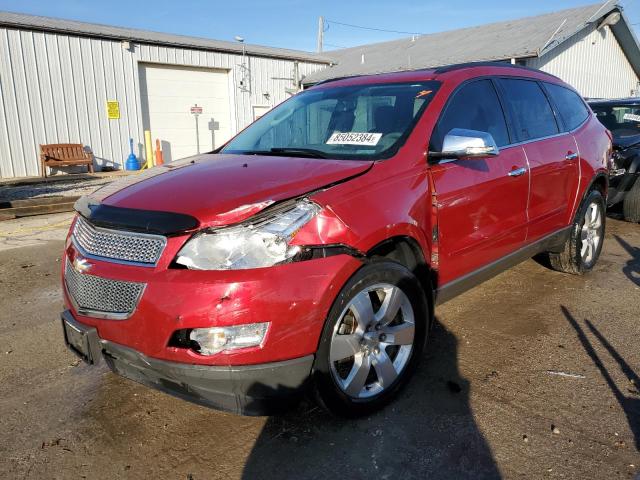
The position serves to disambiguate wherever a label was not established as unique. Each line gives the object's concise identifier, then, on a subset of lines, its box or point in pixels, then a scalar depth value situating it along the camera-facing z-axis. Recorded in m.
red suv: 2.17
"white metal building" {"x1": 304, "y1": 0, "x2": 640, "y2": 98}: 16.52
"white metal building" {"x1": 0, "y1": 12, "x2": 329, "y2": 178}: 14.59
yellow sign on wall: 16.34
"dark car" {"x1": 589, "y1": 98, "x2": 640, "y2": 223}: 6.92
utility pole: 39.53
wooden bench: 14.91
